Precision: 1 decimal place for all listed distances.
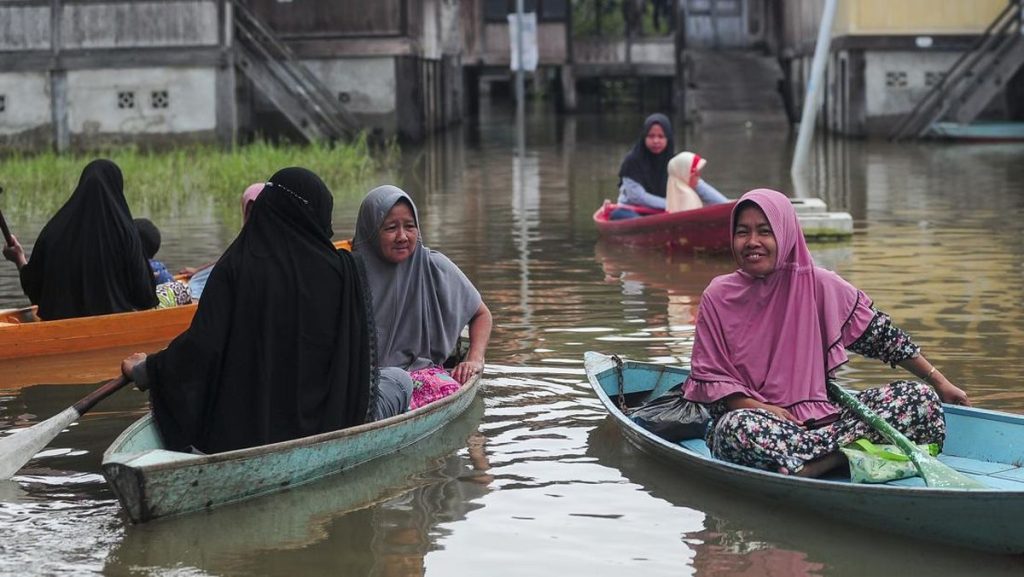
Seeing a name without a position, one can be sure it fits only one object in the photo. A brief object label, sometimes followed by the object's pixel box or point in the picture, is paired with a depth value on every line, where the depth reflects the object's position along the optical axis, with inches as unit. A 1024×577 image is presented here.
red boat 545.6
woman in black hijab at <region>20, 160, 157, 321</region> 373.4
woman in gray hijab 299.3
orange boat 376.2
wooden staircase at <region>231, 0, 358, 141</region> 1056.2
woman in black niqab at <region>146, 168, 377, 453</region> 259.6
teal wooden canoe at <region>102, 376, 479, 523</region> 244.5
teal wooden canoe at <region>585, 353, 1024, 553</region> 224.1
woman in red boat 575.5
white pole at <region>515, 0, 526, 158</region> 1135.0
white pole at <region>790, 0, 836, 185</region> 785.6
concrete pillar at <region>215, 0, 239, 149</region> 1028.5
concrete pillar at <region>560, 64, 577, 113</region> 1801.2
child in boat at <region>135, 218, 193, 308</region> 405.4
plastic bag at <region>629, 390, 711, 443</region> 279.0
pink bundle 306.3
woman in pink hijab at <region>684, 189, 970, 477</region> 250.7
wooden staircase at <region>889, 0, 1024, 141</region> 1144.2
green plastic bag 244.1
